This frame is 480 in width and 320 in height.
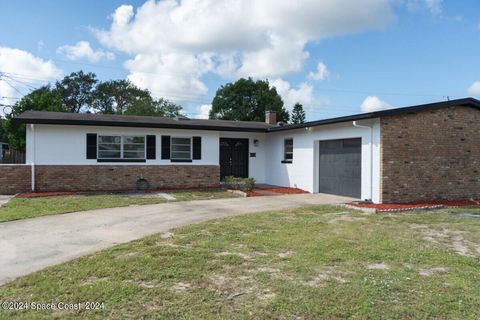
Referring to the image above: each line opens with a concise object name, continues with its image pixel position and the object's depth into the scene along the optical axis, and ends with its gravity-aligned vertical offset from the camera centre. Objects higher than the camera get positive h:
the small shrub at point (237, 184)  15.69 -1.02
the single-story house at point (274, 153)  13.06 +0.26
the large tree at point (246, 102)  48.59 +7.07
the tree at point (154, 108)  46.56 +6.31
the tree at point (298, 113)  51.33 +6.05
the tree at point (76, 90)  49.28 +8.57
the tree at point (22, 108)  27.20 +3.43
